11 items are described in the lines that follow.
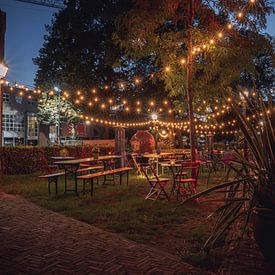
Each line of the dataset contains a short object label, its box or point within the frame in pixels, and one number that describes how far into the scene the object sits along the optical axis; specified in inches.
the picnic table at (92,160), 348.8
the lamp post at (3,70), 353.7
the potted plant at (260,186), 132.0
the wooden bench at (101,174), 307.1
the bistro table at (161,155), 452.8
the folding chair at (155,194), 281.9
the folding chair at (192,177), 284.8
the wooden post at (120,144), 516.9
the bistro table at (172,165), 293.9
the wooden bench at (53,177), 326.2
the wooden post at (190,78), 305.1
